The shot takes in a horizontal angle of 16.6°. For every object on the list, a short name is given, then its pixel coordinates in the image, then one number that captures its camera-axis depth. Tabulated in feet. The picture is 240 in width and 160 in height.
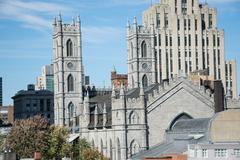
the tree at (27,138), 413.59
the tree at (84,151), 431.84
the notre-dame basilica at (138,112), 446.60
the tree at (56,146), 439.22
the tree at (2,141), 421.67
